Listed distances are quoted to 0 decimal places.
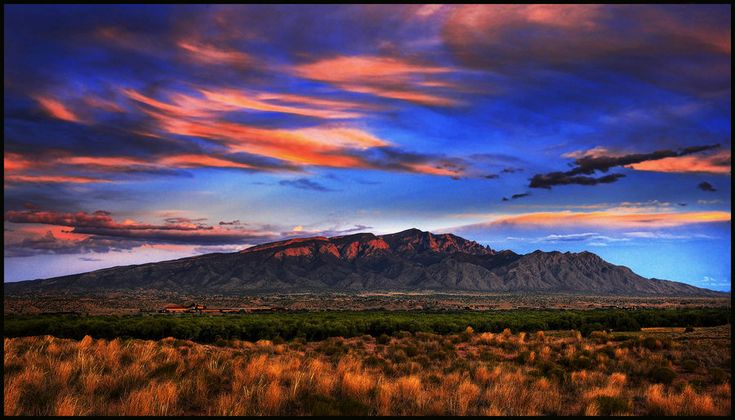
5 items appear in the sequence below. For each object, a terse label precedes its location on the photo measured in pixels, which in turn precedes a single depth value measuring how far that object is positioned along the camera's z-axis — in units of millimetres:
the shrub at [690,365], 19359
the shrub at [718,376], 17078
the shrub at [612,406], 12041
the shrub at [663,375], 17375
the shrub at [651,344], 25562
